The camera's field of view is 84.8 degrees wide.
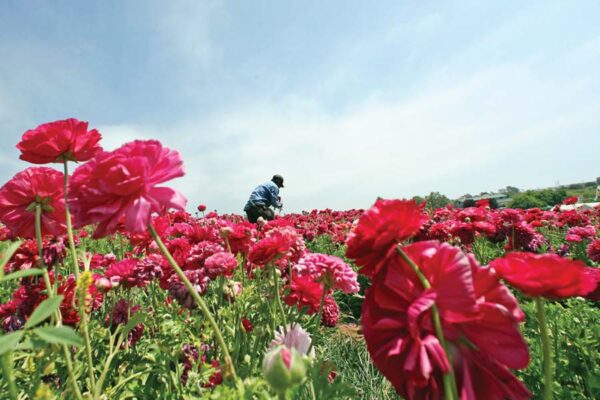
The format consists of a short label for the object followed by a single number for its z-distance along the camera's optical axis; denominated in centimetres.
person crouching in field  725
